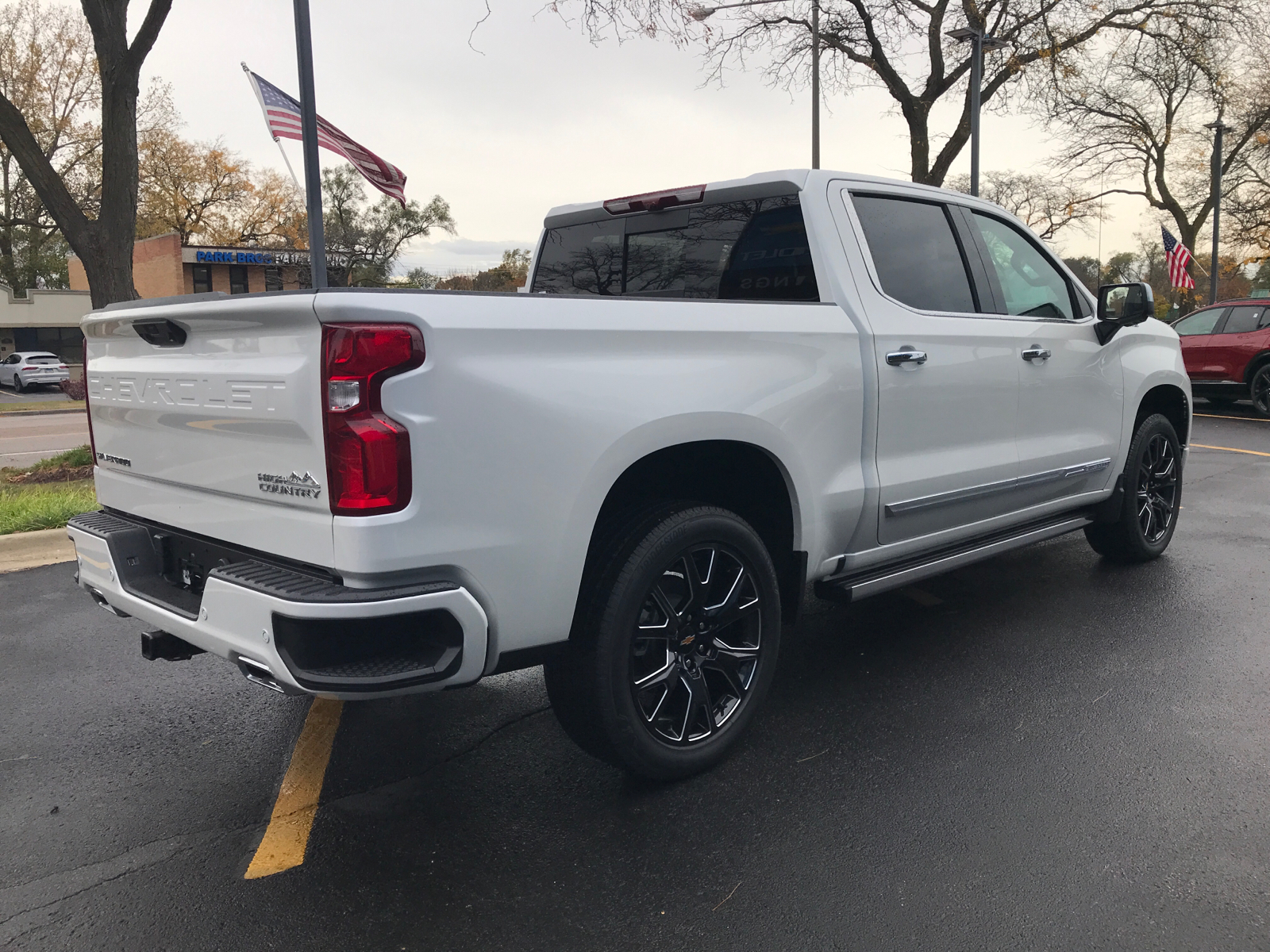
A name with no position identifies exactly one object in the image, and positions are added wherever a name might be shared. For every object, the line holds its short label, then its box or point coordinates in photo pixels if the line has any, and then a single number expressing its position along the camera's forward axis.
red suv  13.84
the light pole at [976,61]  18.45
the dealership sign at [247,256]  49.53
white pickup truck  2.33
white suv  36.44
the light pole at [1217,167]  25.06
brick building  50.25
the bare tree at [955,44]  19.98
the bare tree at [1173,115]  21.06
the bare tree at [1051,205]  34.41
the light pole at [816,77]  18.56
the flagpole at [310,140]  8.26
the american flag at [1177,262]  23.03
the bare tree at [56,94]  36.00
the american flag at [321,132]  9.52
